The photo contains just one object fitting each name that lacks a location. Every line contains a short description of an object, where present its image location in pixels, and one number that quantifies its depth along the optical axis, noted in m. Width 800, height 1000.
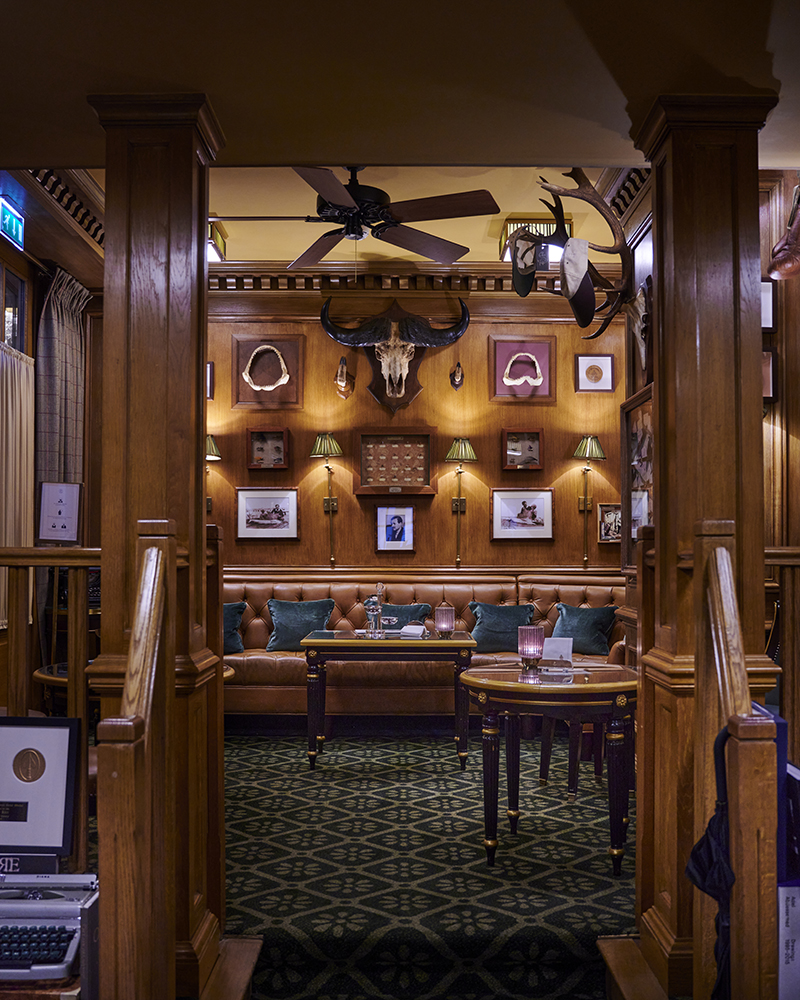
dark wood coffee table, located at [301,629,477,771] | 5.46
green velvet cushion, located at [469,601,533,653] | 6.68
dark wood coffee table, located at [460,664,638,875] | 3.58
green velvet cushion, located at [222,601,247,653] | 6.65
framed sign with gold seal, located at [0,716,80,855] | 2.52
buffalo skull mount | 7.09
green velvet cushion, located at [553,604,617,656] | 6.40
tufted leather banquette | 6.36
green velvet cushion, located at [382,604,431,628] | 6.80
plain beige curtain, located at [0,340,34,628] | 6.02
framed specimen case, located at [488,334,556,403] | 7.55
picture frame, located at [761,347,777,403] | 5.34
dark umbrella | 1.94
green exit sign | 5.44
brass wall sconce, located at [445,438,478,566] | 7.29
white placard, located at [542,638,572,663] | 4.08
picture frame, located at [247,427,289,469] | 7.51
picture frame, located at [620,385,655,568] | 5.39
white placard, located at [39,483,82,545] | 4.15
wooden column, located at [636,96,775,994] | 2.83
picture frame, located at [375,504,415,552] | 7.51
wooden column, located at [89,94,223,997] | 2.78
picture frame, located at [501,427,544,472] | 7.51
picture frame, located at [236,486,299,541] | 7.54
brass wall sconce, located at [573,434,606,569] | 7.26
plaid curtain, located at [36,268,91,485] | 6.58
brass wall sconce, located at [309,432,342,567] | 7.28
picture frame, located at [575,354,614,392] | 7.55
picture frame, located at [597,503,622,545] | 7.43
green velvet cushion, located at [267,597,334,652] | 6.75
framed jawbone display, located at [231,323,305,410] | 7.55
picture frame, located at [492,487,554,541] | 7.51
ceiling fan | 4.74
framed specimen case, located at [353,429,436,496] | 7.50
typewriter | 2.17
